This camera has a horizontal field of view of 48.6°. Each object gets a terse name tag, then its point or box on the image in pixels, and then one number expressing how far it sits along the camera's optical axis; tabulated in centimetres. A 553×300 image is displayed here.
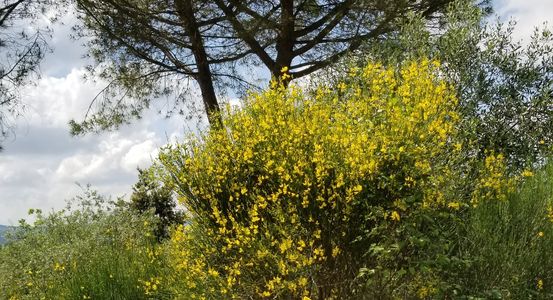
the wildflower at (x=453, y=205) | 404
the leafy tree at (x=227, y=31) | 968
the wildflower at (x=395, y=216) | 383
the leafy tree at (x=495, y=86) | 663
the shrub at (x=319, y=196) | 398
